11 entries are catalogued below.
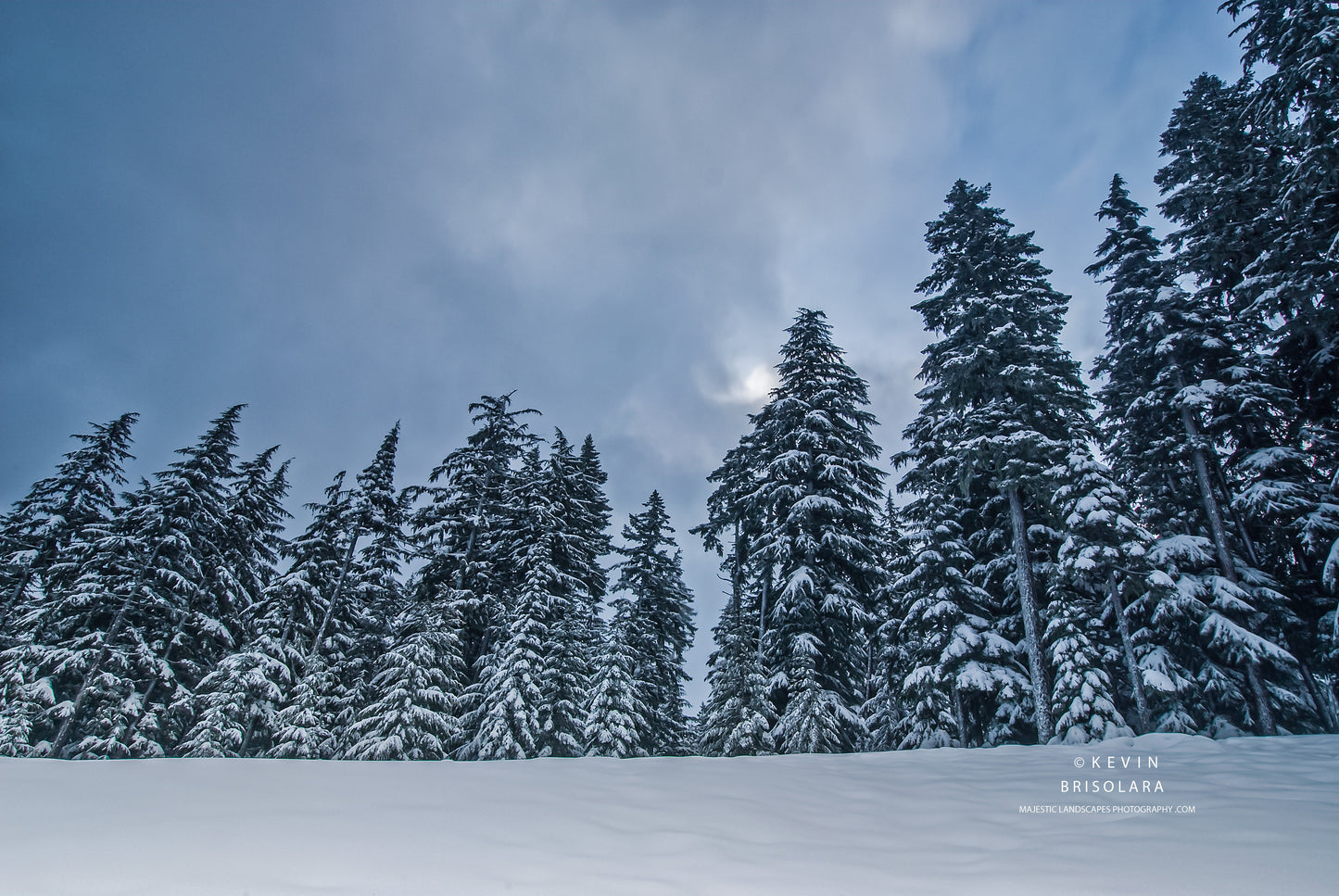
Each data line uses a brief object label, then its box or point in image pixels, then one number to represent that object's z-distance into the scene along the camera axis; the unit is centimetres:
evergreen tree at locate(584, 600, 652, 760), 2006
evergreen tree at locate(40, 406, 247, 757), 2105
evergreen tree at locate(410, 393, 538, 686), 2269
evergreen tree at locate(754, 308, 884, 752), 1689
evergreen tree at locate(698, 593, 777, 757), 1689
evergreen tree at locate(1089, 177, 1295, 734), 1495
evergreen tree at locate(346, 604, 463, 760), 1839
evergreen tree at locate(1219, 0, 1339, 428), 1086
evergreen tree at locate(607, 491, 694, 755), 2530
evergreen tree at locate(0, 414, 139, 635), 2559
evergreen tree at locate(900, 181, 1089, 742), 1591
